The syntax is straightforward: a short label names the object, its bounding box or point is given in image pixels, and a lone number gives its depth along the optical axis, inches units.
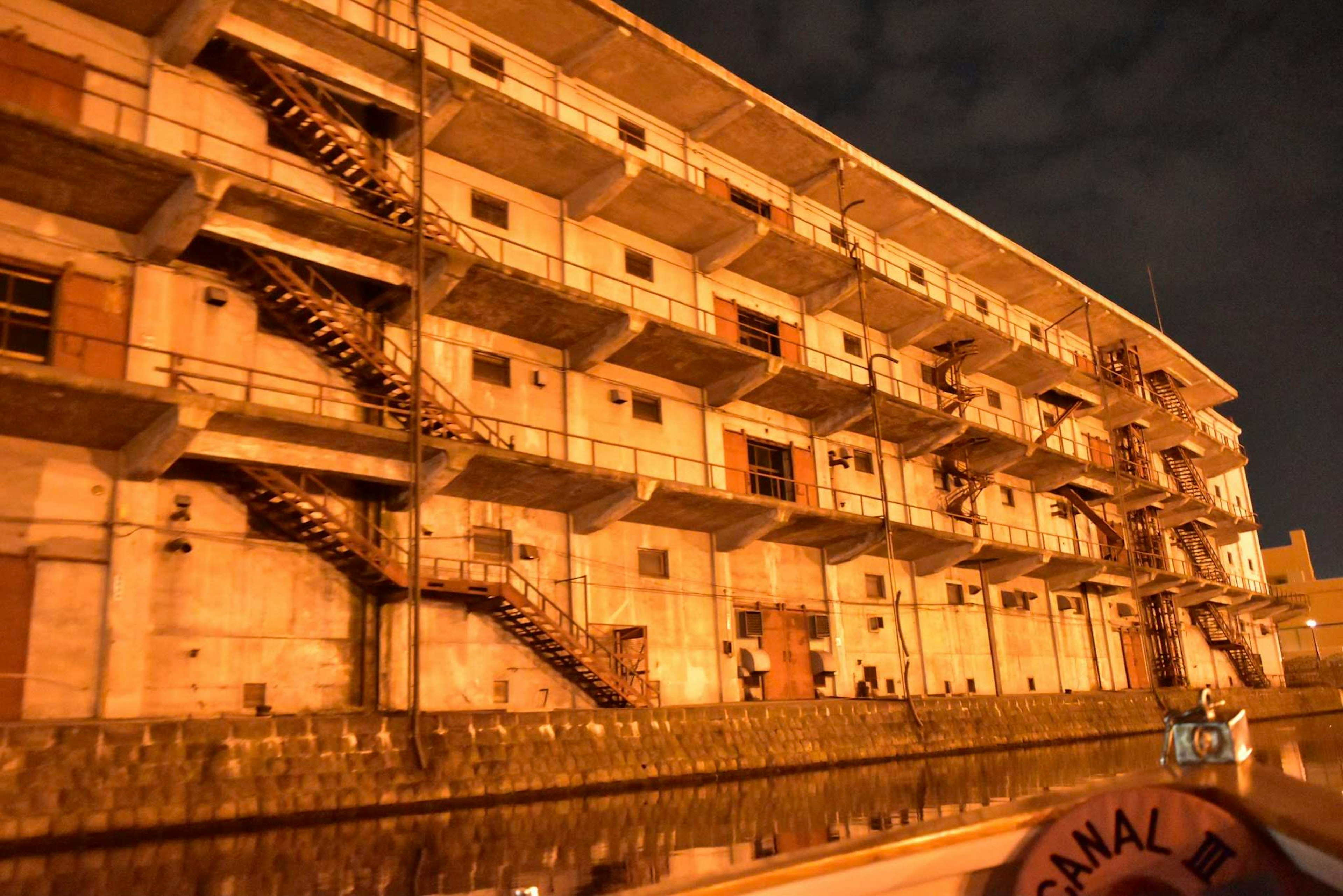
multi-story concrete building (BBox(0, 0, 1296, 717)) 624.1
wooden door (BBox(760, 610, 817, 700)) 1015.6
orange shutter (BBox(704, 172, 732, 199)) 1098.7
